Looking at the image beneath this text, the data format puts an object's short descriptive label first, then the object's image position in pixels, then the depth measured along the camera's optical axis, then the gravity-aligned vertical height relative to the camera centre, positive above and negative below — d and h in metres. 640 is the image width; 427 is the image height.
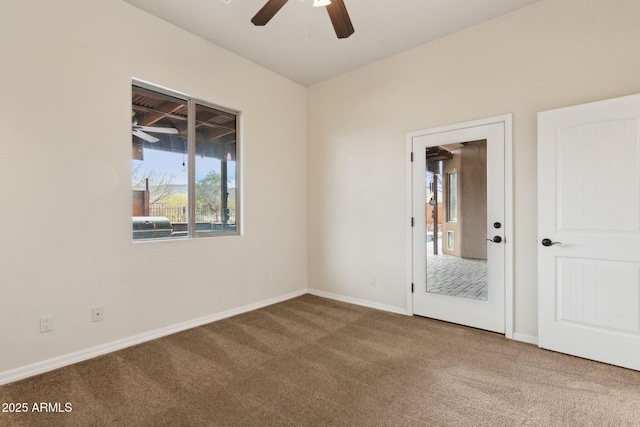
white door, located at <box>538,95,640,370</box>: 2.38 -0.18
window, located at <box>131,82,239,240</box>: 3.10 +0.52
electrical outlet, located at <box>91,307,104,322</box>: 2.67 -0.86
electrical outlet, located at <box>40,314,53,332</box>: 2.42 -0.85
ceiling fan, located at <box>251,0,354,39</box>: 2.07 +1.37
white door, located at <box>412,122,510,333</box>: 3.10 -0.18
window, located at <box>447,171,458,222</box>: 3.40 +0.15
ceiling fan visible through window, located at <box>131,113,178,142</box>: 3.05 +0.84
